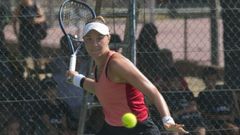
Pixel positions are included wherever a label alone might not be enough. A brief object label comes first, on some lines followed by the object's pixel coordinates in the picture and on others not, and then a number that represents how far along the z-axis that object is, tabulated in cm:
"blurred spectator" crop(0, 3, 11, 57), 1254
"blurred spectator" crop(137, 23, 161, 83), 1296
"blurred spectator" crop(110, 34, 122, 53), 1251
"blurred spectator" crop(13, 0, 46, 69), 1288
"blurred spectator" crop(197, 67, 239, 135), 1311
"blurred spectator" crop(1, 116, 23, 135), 1276
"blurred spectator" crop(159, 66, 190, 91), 1301
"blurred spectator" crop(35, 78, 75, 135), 1295
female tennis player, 829
